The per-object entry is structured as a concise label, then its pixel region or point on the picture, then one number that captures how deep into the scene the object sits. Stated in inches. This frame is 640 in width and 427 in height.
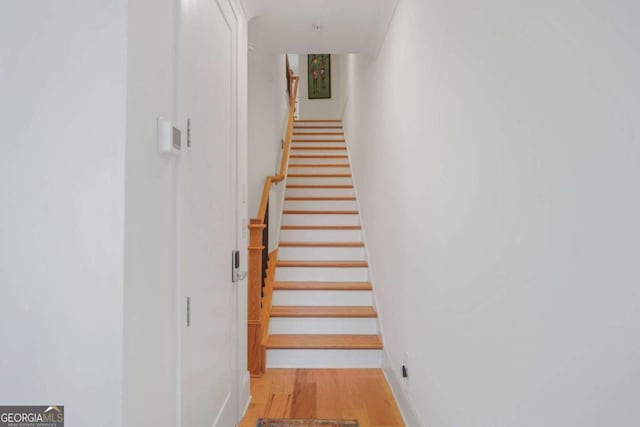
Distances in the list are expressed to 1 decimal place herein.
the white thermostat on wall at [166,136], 45.3
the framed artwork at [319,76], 327.0
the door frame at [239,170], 86.9
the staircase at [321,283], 120.3
